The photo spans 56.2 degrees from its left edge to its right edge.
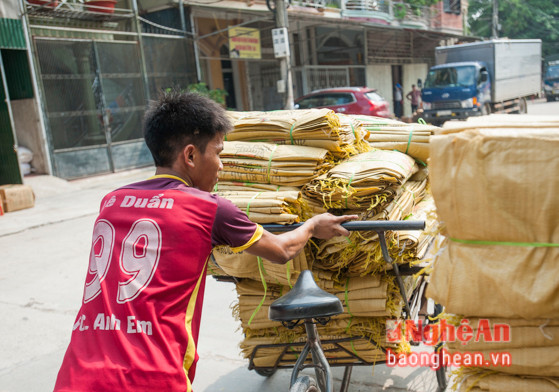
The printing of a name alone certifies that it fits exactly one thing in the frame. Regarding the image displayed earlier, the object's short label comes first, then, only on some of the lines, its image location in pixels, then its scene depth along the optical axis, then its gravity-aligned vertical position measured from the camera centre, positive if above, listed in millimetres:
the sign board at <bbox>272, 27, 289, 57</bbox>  13859 +1079
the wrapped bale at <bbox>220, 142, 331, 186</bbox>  2637 -406
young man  1610 -542
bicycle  2041 -872
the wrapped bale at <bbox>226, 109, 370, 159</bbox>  2758 -259
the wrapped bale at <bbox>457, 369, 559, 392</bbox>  1577 -968
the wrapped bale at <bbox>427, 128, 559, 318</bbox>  1448 -436
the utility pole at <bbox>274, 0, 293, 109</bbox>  14000 +573
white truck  17516 -571
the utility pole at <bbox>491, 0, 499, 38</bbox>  28588 +2438
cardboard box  9930 -1709
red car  14789 -674
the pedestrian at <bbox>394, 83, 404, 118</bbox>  23359 -1287
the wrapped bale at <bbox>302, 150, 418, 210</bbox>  2443 -504
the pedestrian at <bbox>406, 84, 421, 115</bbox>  22125 -1137
